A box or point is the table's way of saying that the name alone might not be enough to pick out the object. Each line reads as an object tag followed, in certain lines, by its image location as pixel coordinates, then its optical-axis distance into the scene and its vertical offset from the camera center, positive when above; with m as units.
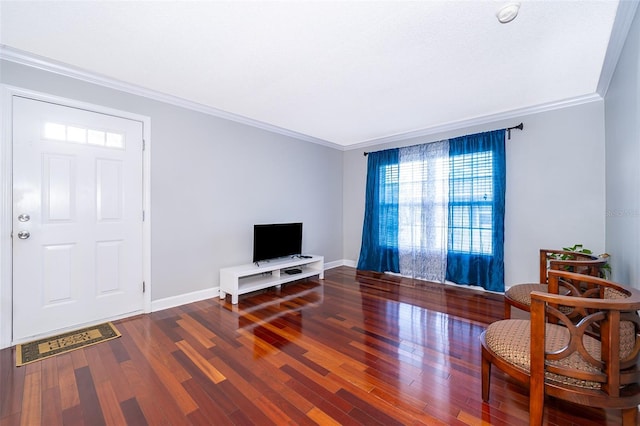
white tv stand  3.44 -0.94
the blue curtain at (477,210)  3.73 +0.04
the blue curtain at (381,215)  4.82 -0.05
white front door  2.38 -0.06
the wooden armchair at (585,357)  1.20 -0.71
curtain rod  3.58 +1.14
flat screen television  3.89 -0.44
